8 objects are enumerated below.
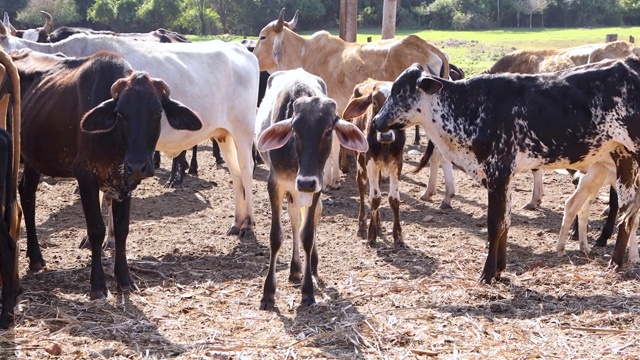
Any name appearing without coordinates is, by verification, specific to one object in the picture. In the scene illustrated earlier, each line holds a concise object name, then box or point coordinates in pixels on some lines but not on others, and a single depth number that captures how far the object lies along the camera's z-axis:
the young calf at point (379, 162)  8.63
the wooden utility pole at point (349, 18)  15.54
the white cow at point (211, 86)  8.75
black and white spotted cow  7.23
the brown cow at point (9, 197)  6.05
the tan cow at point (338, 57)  11.79
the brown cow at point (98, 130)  6.50
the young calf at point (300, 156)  6.31
